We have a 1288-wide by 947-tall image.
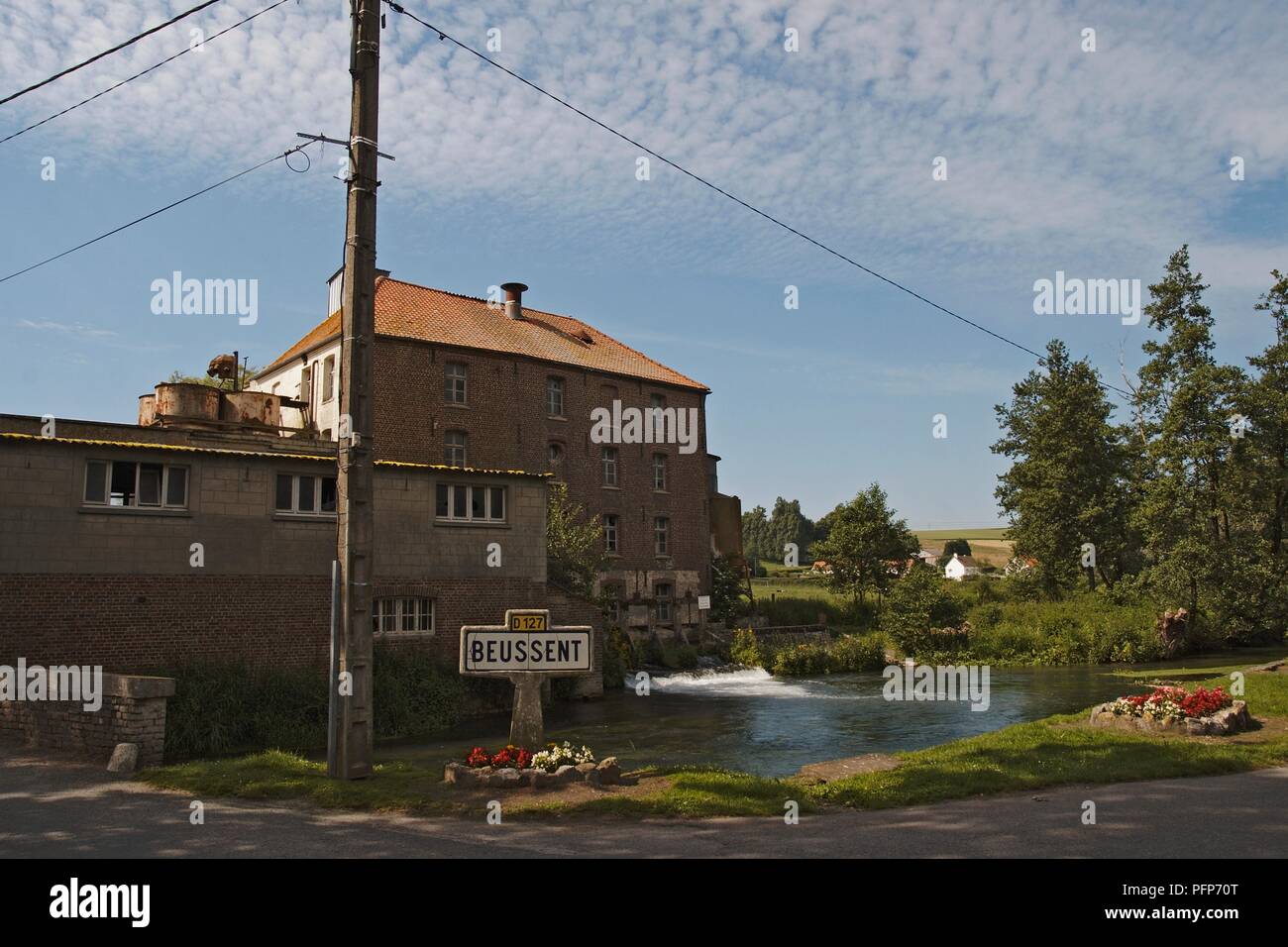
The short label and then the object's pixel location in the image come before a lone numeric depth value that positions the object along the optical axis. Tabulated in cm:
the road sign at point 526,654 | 1090
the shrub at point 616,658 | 2869
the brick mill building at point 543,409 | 3491
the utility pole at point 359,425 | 1023
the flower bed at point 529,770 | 991
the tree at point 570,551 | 3088
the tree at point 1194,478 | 3712
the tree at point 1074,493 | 4684
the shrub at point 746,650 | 3547
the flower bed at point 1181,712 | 1349
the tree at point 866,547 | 4919
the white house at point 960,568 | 10219
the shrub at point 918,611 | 3781
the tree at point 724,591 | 4291
